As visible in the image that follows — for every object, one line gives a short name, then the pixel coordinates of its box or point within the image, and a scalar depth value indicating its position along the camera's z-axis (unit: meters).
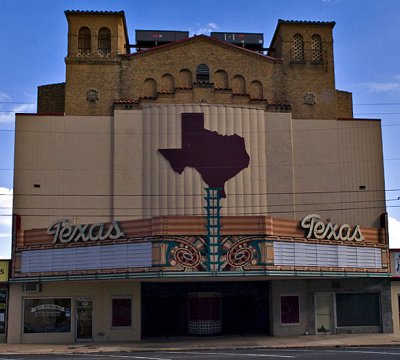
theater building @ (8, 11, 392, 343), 33.28
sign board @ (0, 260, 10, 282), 34.44
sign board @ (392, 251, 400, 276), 36.47
